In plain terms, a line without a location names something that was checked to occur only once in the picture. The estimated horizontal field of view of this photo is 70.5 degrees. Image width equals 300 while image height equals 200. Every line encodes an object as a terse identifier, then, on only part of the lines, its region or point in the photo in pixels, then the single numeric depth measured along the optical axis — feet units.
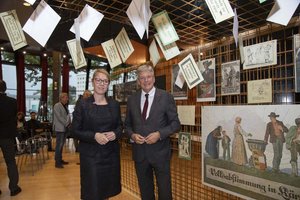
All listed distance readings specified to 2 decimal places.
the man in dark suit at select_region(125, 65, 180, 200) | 5.32
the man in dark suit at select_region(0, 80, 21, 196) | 8.79
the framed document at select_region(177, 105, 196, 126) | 6.10
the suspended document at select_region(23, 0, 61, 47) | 4.76
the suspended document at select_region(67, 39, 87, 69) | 5.99
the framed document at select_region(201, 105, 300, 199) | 4.20
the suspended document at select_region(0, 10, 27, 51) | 4.96
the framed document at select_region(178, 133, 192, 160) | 6.14
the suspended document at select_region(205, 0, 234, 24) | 3.94
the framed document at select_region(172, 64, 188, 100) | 6.36
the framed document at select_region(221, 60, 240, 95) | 5.05
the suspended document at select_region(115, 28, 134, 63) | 6.16
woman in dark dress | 5.46
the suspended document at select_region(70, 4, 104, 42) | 5.05
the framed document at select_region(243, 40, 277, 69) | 4.45
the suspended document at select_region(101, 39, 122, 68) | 6.40
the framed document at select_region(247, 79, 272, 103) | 4.52
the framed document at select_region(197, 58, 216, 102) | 5.55
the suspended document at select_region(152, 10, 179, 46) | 5.06
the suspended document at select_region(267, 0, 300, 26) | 3.67
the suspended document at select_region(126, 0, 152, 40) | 4.55
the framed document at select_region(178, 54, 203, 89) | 5.60
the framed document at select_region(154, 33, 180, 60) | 5.49
